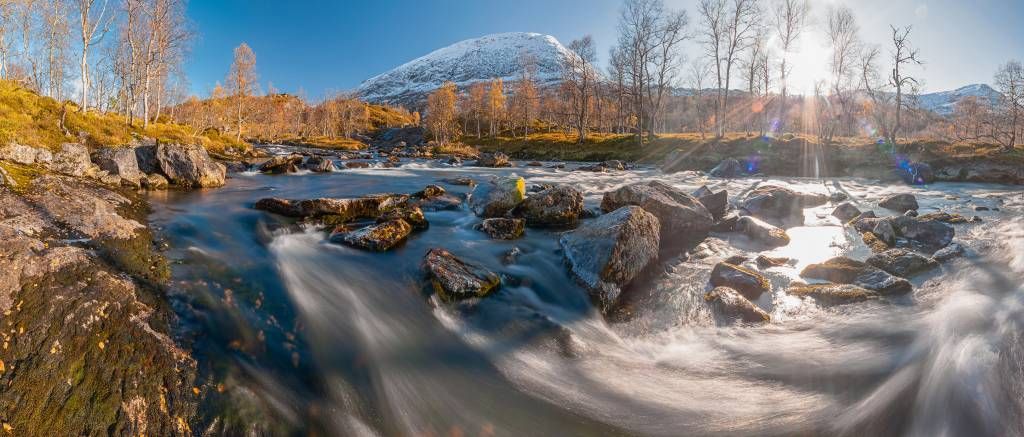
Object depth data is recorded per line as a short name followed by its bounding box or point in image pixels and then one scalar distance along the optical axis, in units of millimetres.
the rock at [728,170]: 26656
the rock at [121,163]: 11688
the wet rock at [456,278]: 6473
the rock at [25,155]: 8453
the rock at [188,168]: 14188
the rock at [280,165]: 22200
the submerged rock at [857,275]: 6906
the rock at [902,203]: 13953
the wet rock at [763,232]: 9961
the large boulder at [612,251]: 7098
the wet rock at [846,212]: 12516
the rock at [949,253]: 8312
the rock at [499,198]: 11680
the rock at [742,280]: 7039
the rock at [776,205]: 13008
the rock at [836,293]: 6699
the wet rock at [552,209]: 11078
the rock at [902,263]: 7680
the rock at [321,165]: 25047
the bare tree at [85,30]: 24969
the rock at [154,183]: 12887
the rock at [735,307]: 6184
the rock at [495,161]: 34544
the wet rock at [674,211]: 10188
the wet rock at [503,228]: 9750
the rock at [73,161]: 9898
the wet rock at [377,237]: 8305
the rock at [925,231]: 9414
